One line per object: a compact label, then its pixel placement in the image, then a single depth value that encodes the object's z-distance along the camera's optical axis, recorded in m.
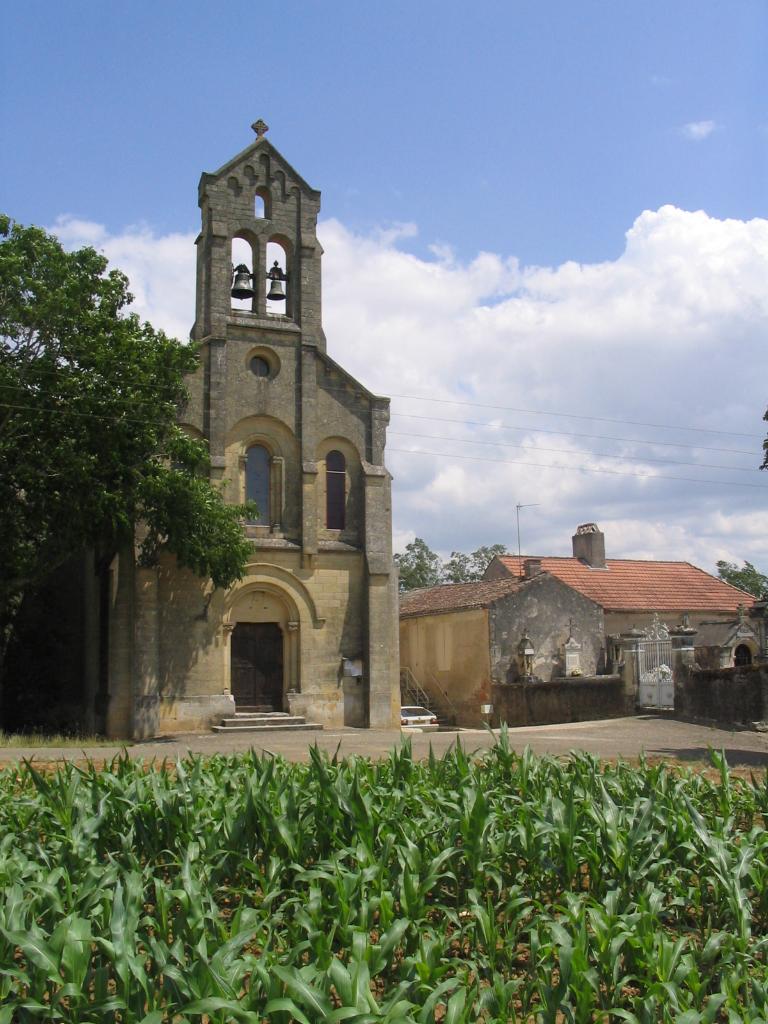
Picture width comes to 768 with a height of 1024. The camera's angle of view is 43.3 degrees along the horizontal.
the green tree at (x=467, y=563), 81.00
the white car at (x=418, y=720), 28.34
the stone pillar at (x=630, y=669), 28.98
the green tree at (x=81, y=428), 20.73
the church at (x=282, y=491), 24.81
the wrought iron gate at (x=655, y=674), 28.00
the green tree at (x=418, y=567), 77.69
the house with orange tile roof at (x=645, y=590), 37.62
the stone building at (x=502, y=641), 33.09
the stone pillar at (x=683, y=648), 26.55
